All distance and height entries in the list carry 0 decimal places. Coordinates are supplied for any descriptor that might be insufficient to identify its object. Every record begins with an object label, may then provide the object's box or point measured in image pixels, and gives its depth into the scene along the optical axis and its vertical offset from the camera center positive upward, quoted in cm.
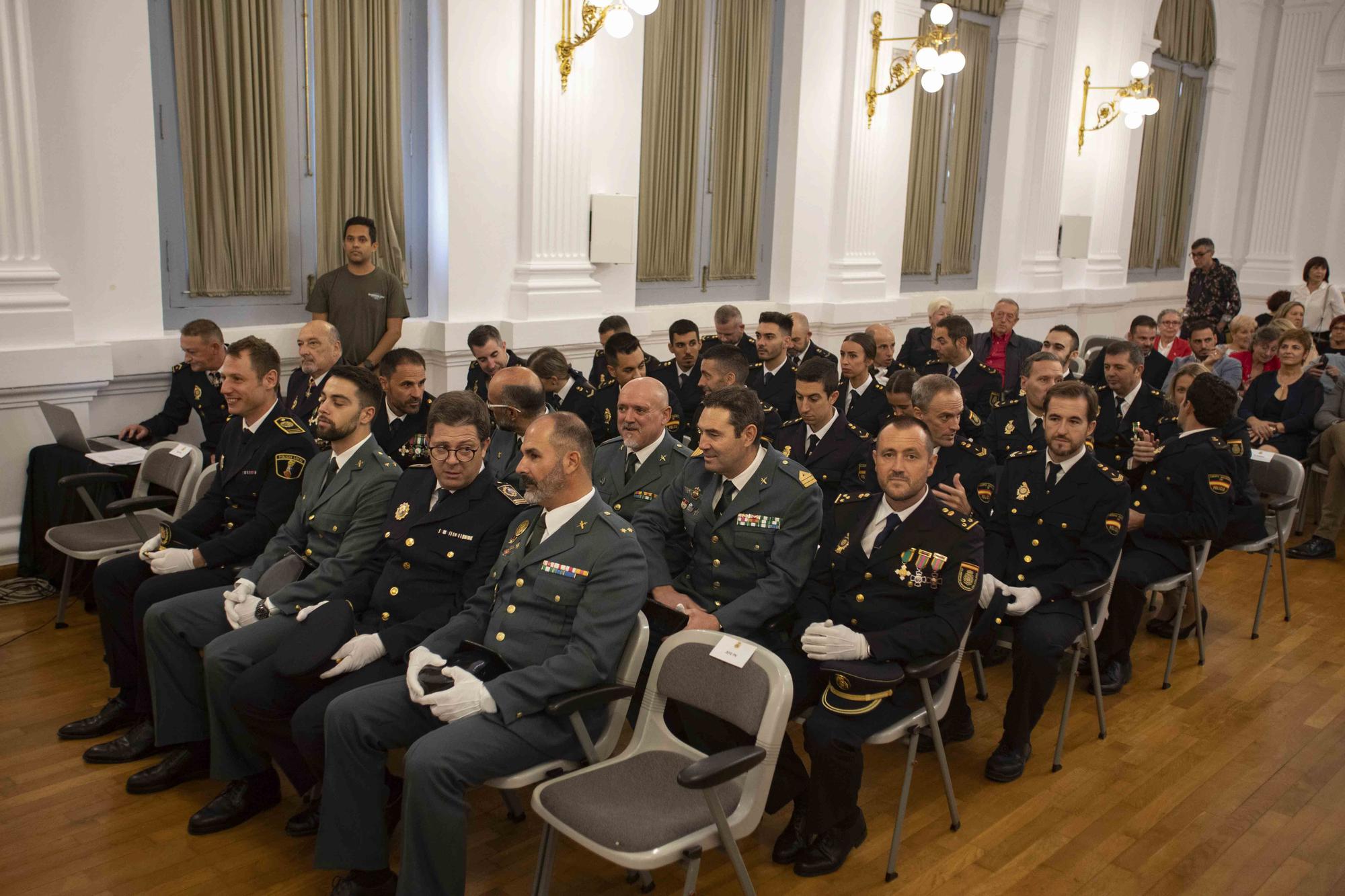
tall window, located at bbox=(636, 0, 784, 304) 764 +69
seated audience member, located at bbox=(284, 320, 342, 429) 500 -61
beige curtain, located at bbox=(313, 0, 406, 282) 603 +62
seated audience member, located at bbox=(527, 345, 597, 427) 510 -72
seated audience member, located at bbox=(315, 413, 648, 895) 262 -115
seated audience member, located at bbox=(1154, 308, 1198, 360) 772 -54
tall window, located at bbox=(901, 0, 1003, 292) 971 +78
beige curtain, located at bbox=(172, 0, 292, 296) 554 +44
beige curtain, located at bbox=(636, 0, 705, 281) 752 +72
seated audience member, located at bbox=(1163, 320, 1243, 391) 685 -61
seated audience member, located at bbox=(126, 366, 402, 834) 324 -122
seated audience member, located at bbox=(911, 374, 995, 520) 421 -84
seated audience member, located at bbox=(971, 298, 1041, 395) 729 -64
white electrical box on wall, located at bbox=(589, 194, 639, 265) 694 +6
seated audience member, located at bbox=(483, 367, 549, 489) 414 -63
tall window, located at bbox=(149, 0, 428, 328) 555 +46
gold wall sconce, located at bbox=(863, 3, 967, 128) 769 +140
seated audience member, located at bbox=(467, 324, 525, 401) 547 -59
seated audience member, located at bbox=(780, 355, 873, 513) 443 -80
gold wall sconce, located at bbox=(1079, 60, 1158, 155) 1028 +148
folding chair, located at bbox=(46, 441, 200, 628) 424 -116
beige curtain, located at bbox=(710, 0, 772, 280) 799 +84
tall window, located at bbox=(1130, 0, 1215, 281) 1226 +138
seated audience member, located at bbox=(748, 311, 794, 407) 617 -69
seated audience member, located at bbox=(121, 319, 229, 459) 521 -82
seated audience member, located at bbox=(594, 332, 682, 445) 544 -67
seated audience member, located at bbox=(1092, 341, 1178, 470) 557 -75
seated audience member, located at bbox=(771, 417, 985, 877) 304 -108
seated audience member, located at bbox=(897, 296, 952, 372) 748 -67
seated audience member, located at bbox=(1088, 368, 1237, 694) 432 -100
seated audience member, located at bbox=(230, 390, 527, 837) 306 -103
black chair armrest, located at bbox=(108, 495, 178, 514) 414 -109
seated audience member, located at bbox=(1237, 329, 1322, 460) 639 -83
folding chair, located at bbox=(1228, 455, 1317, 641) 491 -104
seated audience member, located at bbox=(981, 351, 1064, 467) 531 -77
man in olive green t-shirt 589 -38
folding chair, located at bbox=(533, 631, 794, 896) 240 -132
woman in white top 997 -30
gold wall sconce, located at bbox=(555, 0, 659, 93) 620 +123
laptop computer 477 -93
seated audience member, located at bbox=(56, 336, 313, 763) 369 -109
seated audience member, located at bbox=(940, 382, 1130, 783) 367 -105
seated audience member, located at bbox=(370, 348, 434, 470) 471 -80
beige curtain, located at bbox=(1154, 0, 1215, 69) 1197 +259
